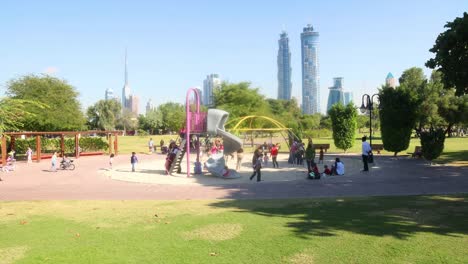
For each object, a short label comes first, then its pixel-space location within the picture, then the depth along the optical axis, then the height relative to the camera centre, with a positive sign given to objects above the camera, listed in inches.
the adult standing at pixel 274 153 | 988.6 -38.4
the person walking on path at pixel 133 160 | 949.6 -53.4
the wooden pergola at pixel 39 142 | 1103.6 -12.9
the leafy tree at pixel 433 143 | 994.7 -14.7
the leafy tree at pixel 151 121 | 4261.8 +188.3
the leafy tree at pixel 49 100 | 1499.8 +155.6
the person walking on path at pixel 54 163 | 985.5 -61.6
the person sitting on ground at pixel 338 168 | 810.1 -63.9
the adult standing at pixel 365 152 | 858.8 -32.2
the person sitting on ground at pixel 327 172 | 796.0 -69.9
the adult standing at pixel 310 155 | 791.7 -35.3
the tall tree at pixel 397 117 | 1192.8 +63.3
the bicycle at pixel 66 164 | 1024.9 -67.3
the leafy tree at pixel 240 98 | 2339.9 +245.7
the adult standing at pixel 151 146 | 1672.5 -33.4
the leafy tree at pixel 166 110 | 4334.9 +326.0
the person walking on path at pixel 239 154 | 883.9 -36.2
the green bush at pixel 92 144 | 1581.0 -22.8
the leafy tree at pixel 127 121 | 4443.9 +197.7
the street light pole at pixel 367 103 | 1251.8 +110.4
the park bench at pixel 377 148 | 1325.0 -35.5
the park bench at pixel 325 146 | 1350.9 -28.8
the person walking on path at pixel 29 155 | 1237.1 -53.6
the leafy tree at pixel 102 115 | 4143.7 +250.9
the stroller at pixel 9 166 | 988.6 -69.8
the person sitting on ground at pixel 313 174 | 756.6 -70.2
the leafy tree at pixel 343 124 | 1379.2 +48.4
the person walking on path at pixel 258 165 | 747.4 -51.7
